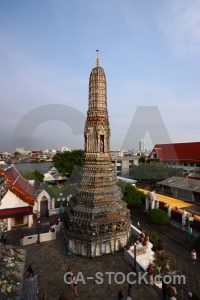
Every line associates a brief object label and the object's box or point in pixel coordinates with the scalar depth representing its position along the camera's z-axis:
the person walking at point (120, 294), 9.02
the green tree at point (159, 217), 18.61
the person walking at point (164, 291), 9.20
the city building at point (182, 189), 24.16
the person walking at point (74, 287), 9.84
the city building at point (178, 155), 44.66
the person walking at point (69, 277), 10.29
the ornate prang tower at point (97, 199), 13.32
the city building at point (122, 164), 53.22
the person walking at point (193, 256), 12.77
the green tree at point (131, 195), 22.70
